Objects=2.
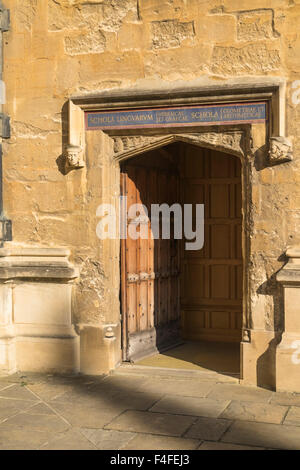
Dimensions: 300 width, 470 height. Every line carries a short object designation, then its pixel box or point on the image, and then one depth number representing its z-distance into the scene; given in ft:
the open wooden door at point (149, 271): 24.22
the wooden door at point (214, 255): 28.73
